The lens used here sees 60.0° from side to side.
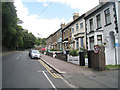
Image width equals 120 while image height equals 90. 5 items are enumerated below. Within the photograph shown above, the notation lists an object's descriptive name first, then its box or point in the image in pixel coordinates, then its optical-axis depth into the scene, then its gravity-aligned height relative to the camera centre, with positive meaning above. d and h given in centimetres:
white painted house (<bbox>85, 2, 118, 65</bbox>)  1059 +237
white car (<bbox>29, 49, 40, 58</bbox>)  1863 -141
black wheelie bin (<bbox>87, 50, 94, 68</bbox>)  985 -110
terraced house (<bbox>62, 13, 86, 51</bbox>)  1818 +253
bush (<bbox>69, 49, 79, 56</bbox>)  1330 -81
